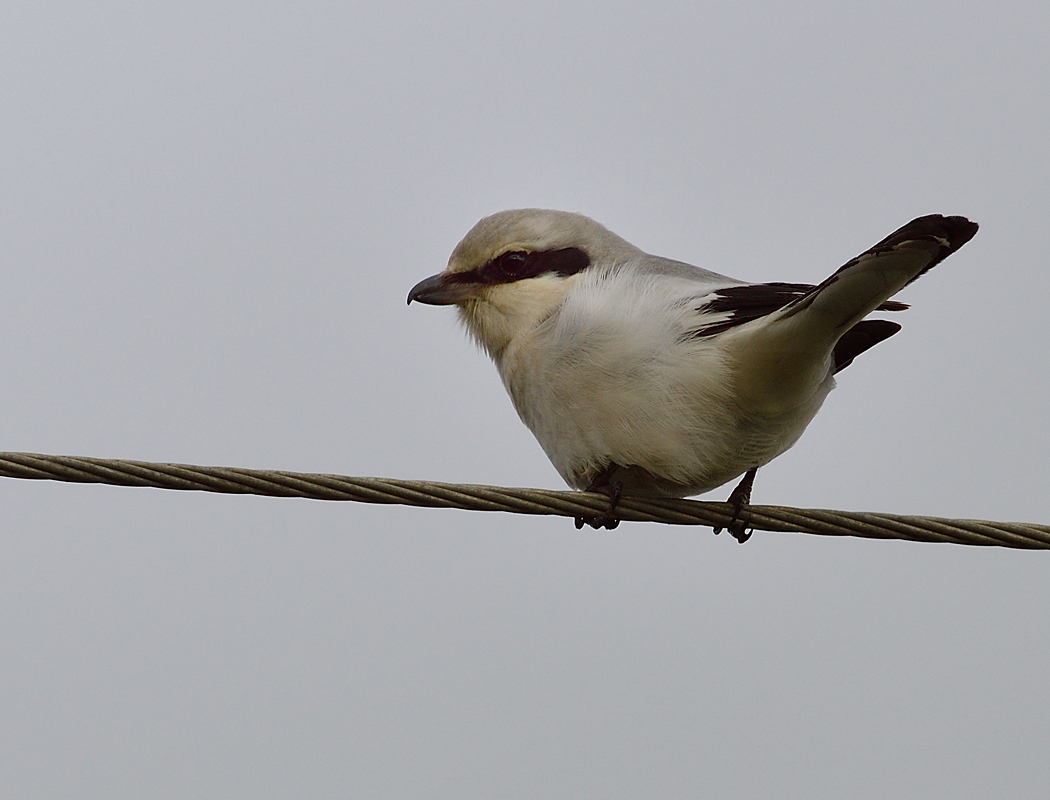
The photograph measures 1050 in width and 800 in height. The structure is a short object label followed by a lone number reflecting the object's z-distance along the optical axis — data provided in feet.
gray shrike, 23.35
